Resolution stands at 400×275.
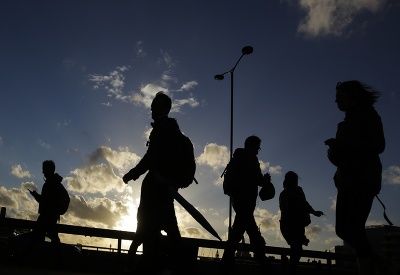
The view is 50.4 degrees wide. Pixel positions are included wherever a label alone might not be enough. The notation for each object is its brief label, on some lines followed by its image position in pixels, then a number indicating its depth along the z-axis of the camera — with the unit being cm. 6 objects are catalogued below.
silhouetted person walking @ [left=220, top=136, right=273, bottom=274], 664
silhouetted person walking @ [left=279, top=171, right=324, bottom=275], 792
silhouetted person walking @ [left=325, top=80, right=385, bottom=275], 392
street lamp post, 1942
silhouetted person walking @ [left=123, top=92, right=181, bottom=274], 407
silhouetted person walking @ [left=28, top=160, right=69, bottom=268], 832
